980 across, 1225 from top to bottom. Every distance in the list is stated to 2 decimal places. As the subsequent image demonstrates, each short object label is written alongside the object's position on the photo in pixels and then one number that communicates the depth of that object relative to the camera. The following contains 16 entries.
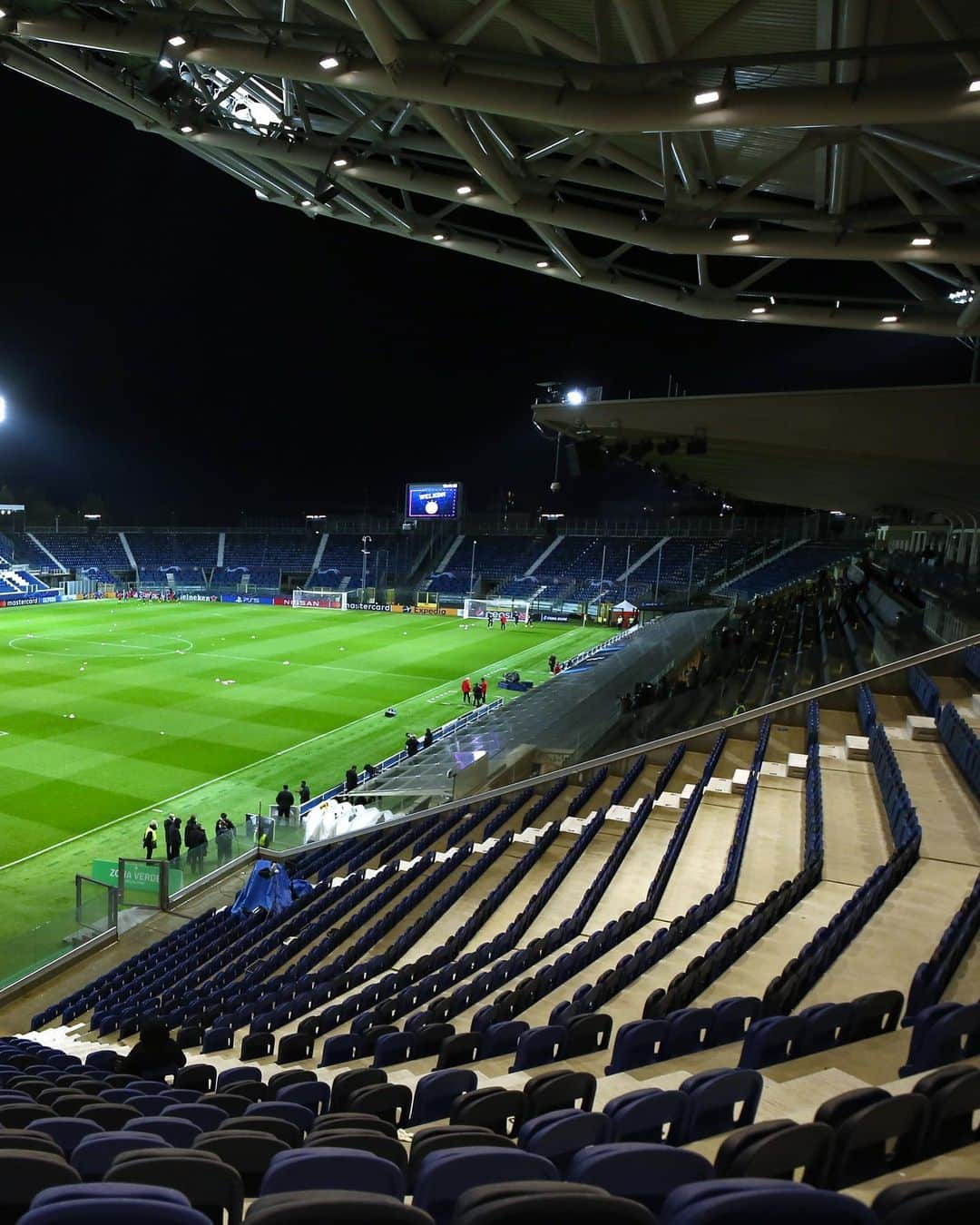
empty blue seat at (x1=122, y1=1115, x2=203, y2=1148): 2.80
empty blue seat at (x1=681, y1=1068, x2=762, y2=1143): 3.19
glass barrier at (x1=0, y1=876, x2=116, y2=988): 10.71
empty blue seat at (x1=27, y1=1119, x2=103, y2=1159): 2.94
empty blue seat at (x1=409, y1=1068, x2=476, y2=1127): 4.02
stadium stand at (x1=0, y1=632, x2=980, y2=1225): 2.25
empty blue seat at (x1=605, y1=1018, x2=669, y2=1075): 4.70
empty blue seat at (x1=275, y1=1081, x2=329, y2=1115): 4.01
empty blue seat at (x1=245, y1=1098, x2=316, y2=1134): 3.52
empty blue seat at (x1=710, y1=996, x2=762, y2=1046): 5.14
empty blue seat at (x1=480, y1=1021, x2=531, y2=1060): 5.31
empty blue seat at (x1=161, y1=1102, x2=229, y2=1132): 3.44
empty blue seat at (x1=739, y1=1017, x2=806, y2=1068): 4.34
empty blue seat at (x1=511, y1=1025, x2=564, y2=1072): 4.93
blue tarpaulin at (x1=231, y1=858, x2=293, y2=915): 12.47
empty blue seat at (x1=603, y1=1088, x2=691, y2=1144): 2.93
